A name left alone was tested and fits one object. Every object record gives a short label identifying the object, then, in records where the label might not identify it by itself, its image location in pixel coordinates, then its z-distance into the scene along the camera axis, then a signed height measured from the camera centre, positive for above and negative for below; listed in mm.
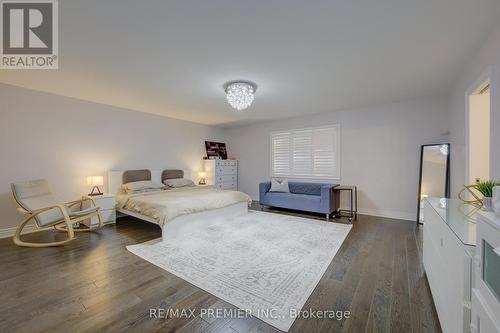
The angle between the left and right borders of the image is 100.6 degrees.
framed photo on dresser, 6805 +506
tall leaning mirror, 3812 -153
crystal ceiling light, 3242 +1131
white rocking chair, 3019 -672
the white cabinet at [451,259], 1072 -620
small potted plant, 1437 -194
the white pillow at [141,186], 4484 -493
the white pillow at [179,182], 5295 -470
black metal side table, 4539 -908
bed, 3324 -709
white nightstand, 3975 -853
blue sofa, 4434 -781
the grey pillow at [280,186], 5426 -569
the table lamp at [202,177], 6344 -394
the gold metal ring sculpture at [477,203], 1597 -307
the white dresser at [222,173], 6434 -295
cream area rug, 1850 -1185
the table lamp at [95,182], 4141 -369
